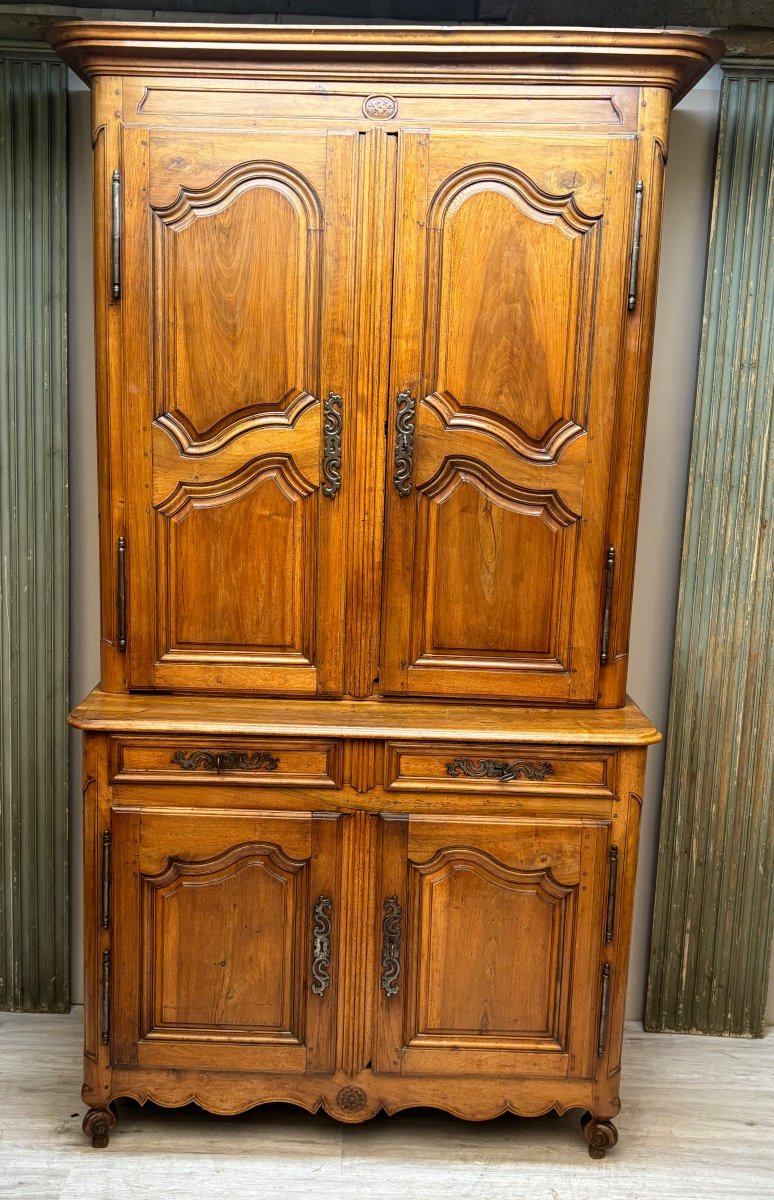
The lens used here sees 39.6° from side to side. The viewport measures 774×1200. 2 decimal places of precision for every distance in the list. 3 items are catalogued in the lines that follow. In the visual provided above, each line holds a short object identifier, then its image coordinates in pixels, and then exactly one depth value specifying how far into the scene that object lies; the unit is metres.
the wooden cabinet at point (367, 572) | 2.28
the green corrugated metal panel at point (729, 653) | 2.81
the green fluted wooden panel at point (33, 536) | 2.81
